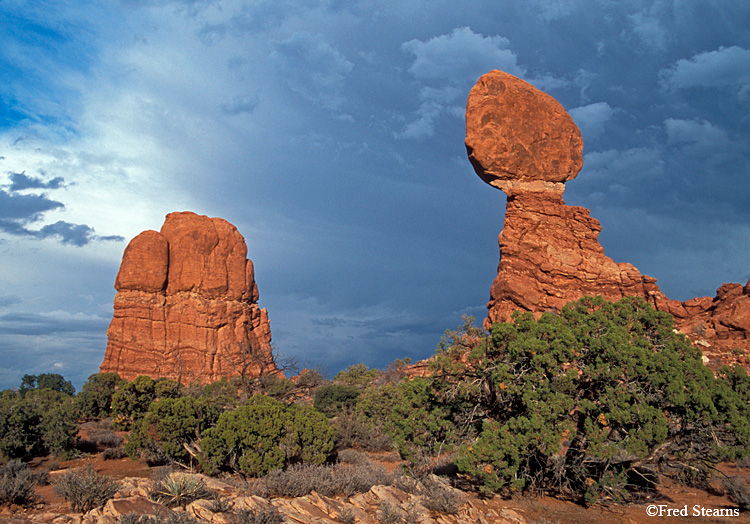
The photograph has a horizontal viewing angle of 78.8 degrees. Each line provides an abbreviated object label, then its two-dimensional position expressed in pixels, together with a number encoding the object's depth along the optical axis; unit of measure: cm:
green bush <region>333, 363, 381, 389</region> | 3503
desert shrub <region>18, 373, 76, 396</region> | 4988
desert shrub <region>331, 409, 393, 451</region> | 2027
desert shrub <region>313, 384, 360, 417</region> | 2752
